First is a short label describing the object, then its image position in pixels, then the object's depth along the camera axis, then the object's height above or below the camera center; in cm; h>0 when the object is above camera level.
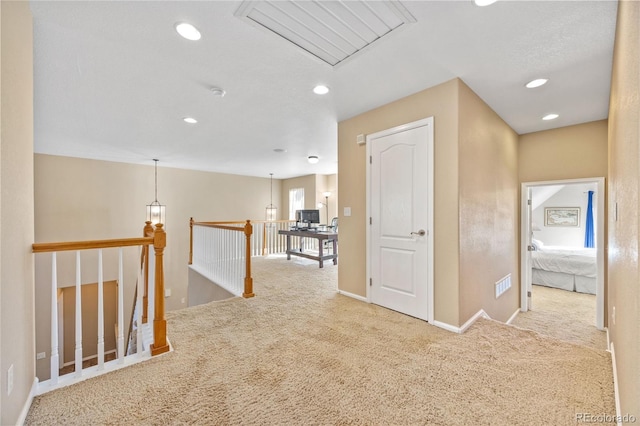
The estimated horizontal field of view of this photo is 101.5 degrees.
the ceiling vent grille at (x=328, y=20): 156 +125
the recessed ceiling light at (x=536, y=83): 245 +123
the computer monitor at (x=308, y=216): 593 -8
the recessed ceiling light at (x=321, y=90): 261 +125
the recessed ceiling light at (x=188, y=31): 173 +124
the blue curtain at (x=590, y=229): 648 -44
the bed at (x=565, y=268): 486 -110
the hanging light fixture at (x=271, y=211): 888 +5
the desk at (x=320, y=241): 496 -57
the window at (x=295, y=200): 864 +40
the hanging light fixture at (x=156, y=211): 650 +5
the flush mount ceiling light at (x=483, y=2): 154 +124
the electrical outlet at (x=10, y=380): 123 -80
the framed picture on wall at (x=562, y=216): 682 -13
